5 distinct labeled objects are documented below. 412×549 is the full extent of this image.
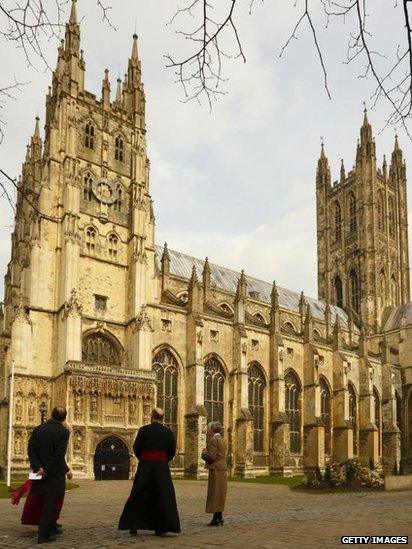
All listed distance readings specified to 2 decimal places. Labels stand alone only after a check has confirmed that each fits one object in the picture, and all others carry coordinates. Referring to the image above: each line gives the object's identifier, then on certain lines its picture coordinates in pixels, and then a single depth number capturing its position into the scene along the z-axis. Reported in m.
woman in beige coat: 10.34
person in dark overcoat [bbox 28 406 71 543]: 8.88
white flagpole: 28.09
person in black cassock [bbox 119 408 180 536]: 8.68
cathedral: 32.69
